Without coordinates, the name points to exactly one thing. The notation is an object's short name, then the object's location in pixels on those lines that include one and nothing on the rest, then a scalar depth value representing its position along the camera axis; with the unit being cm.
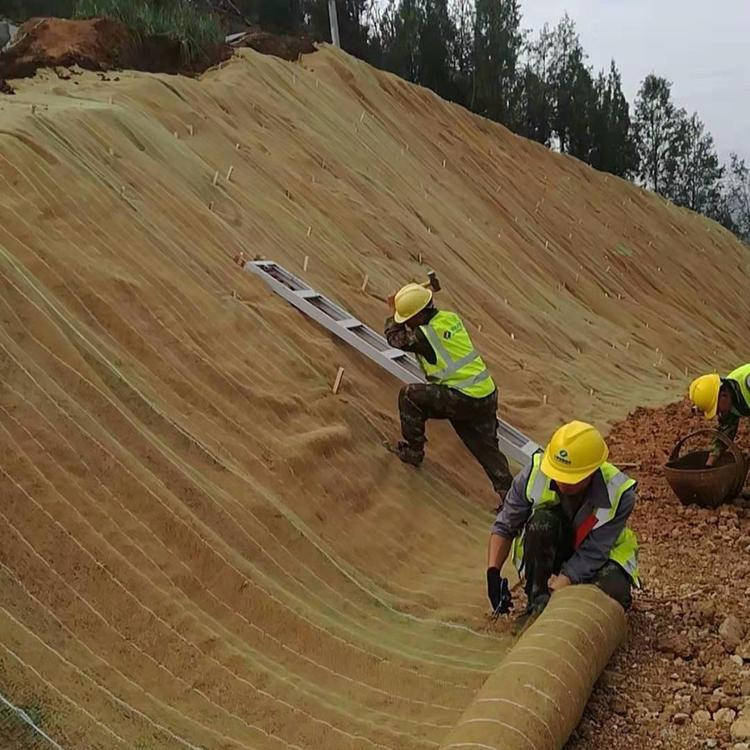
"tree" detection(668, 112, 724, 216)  3669
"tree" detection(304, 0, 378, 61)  2589
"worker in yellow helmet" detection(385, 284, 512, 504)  619
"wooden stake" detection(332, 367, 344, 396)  689
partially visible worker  624
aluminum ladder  722
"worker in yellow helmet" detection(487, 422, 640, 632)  411
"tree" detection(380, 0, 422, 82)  2609
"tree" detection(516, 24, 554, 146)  2861
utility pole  2194
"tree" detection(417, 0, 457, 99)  2606
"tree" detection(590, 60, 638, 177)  2953
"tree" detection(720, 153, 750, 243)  4738
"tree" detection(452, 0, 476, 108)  2602
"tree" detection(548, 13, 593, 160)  2933
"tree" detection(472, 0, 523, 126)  2564
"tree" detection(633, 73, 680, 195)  3597
